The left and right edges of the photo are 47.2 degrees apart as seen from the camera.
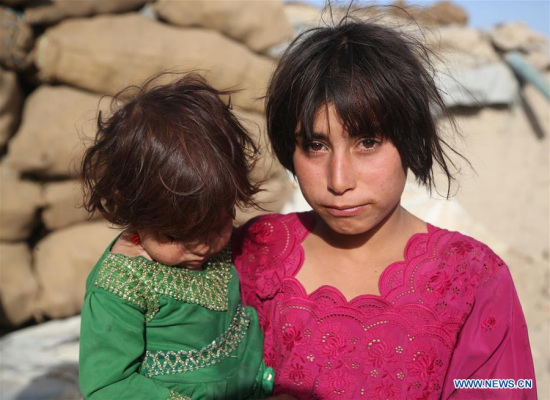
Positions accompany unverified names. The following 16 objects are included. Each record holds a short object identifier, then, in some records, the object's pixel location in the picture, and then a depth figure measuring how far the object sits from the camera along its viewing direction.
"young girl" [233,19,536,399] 1.34
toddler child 1.26
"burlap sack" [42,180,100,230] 3.44
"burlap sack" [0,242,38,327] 3.26
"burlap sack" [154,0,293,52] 3.71
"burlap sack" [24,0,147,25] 3.33
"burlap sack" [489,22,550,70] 5.95
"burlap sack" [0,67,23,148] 3.24
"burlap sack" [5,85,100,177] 3.30
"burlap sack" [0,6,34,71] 3.23
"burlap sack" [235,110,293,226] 3.41
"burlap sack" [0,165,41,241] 3.23
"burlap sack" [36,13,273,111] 3.40
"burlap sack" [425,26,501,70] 5.70
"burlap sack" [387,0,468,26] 6.66
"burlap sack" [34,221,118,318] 3.40
